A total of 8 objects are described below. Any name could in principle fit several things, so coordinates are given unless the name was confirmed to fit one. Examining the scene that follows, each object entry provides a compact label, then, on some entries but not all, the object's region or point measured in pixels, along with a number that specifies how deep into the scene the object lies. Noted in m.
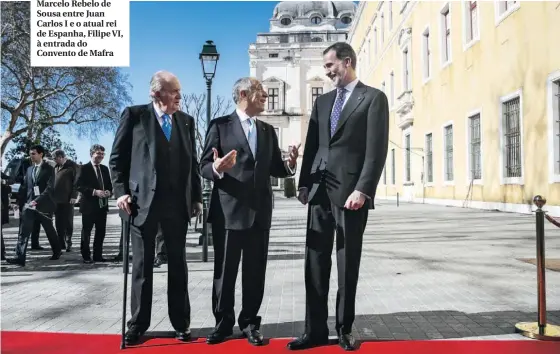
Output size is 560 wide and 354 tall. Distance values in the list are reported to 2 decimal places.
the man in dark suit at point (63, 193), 8.97
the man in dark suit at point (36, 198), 7.63
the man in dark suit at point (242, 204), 3.89
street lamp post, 9.30
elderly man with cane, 3.89
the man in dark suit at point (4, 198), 8.66
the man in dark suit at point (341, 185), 3.66
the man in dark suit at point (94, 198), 7.80
